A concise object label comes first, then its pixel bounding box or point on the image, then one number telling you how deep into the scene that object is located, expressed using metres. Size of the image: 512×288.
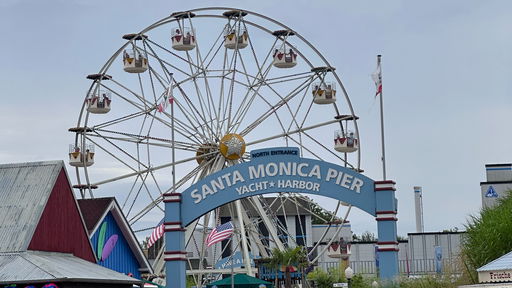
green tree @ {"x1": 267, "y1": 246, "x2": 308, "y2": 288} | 49.72
